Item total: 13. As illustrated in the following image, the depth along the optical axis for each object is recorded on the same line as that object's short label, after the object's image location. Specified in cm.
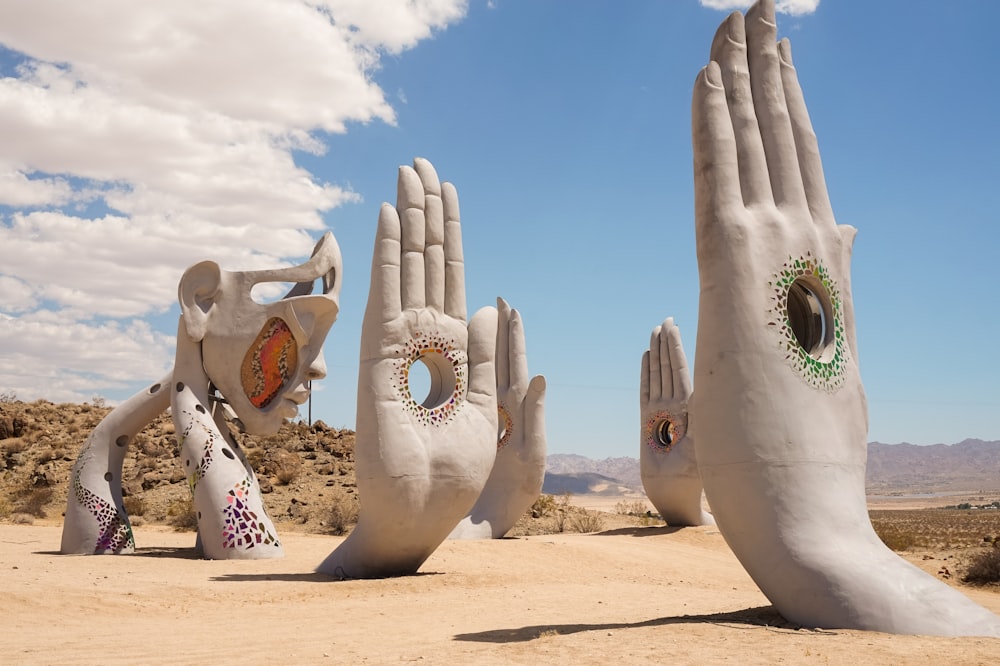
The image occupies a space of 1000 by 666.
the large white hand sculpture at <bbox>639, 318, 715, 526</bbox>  2011
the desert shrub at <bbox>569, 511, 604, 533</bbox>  2273
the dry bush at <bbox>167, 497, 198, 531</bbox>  1991
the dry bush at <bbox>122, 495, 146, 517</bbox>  2223
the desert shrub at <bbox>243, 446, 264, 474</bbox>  2552
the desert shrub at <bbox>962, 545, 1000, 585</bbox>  1380
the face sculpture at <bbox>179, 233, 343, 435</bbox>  1370
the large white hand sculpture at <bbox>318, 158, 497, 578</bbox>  1081
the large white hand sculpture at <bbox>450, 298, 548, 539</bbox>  1777
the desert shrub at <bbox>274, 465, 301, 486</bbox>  2428
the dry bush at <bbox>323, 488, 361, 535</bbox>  1977
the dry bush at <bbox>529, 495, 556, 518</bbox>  2488
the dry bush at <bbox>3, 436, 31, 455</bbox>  2886
